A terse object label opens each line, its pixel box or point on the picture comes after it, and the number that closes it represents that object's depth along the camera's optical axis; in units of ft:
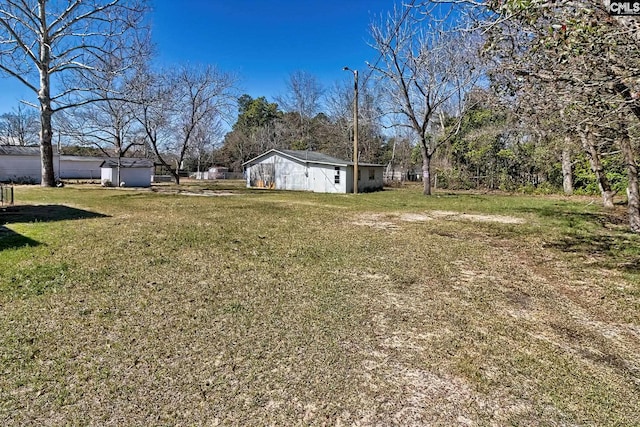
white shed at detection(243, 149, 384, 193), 75.51
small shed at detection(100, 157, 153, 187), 87.86
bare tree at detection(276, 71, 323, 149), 135.85
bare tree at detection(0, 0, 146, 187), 55.21
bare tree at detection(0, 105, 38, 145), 151.53
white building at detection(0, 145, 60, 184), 92.32
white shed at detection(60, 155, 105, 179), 117.91
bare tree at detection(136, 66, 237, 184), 65.36
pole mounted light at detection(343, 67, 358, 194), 63.93
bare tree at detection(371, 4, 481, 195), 56.34
